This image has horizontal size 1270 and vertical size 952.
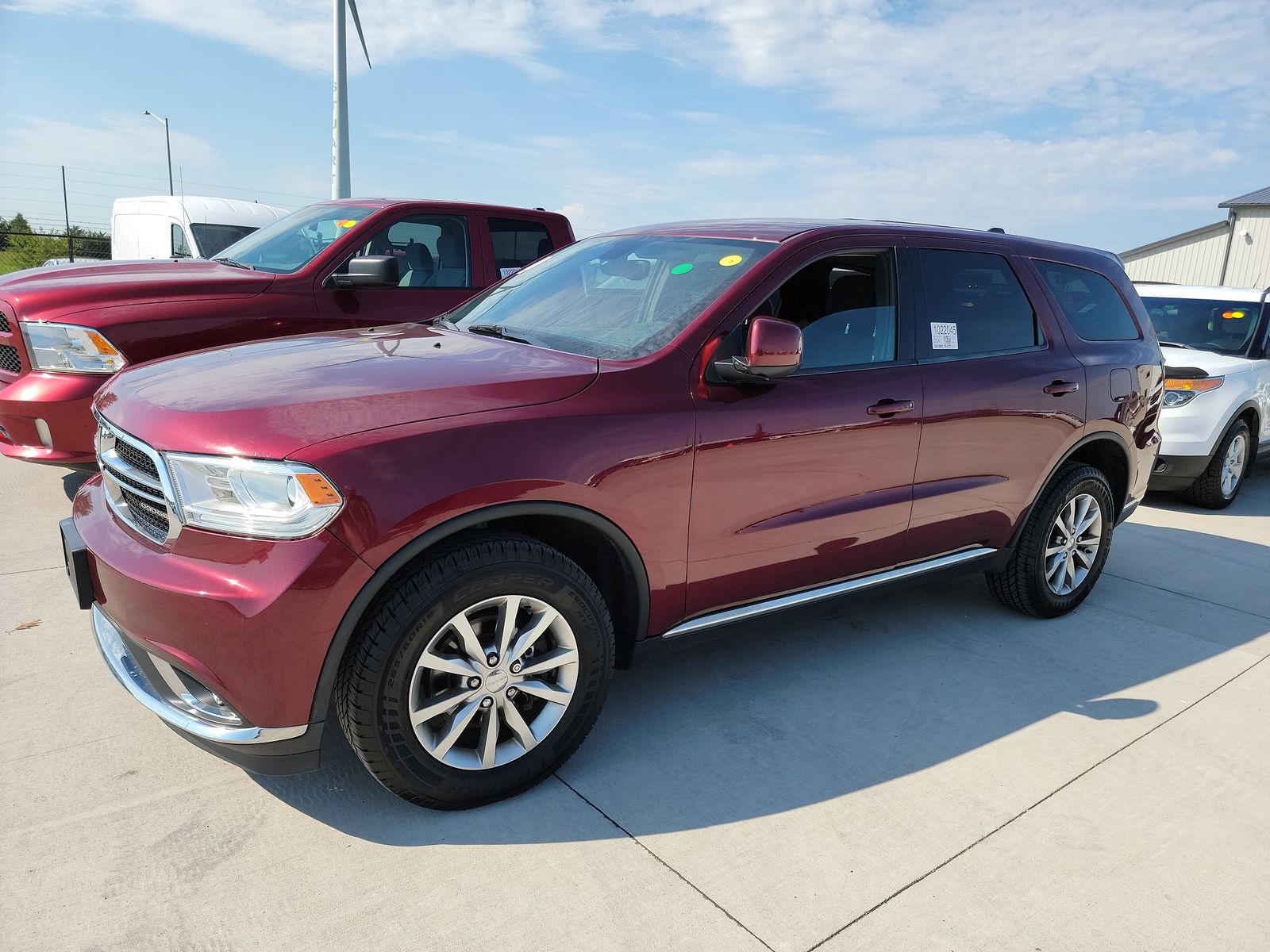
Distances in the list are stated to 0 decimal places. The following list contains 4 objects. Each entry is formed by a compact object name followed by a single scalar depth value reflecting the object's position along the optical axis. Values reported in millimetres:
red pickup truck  4590
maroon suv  2336
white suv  6941
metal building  28859
